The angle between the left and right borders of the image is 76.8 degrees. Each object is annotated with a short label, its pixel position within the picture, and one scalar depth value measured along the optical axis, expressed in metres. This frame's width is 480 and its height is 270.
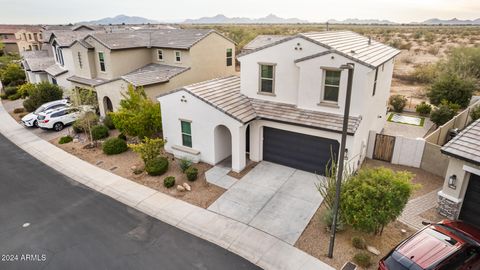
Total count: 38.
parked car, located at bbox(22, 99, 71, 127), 24.86
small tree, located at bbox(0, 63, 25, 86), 41.16
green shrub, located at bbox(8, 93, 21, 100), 35.11
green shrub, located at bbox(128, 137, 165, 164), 16.44
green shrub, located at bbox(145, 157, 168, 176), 16.33
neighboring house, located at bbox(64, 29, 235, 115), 24.73
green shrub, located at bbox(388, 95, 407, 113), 25.53
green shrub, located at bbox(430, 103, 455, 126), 20.84
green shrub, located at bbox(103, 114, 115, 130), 23.80
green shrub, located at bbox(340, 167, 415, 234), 10.23
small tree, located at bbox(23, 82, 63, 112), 28.45
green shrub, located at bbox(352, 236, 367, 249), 10.73
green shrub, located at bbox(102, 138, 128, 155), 19.27
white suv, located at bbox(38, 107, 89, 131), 23.66
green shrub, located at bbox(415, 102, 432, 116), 24.86
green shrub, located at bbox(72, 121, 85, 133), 22.37
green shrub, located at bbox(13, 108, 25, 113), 29.44
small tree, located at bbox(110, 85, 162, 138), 18.06
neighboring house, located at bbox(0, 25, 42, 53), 66.75
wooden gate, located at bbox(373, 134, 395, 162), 16.70
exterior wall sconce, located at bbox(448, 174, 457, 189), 11.75
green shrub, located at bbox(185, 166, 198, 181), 15.56
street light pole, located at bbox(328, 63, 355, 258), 8.52
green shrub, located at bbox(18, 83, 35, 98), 30.44
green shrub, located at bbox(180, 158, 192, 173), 16.31
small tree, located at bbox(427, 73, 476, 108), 24.19
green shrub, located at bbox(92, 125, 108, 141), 21.34
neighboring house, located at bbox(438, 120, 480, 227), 11.16
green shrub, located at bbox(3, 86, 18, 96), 36.25
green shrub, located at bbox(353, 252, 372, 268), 9.98
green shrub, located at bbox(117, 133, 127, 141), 21.21
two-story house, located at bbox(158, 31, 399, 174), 14.79
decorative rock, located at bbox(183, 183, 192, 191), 14.95
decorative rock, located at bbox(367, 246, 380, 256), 10.47
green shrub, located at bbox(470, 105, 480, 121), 19.14
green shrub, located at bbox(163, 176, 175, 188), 15.20
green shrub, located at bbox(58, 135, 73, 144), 21.41
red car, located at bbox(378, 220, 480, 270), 8.43
